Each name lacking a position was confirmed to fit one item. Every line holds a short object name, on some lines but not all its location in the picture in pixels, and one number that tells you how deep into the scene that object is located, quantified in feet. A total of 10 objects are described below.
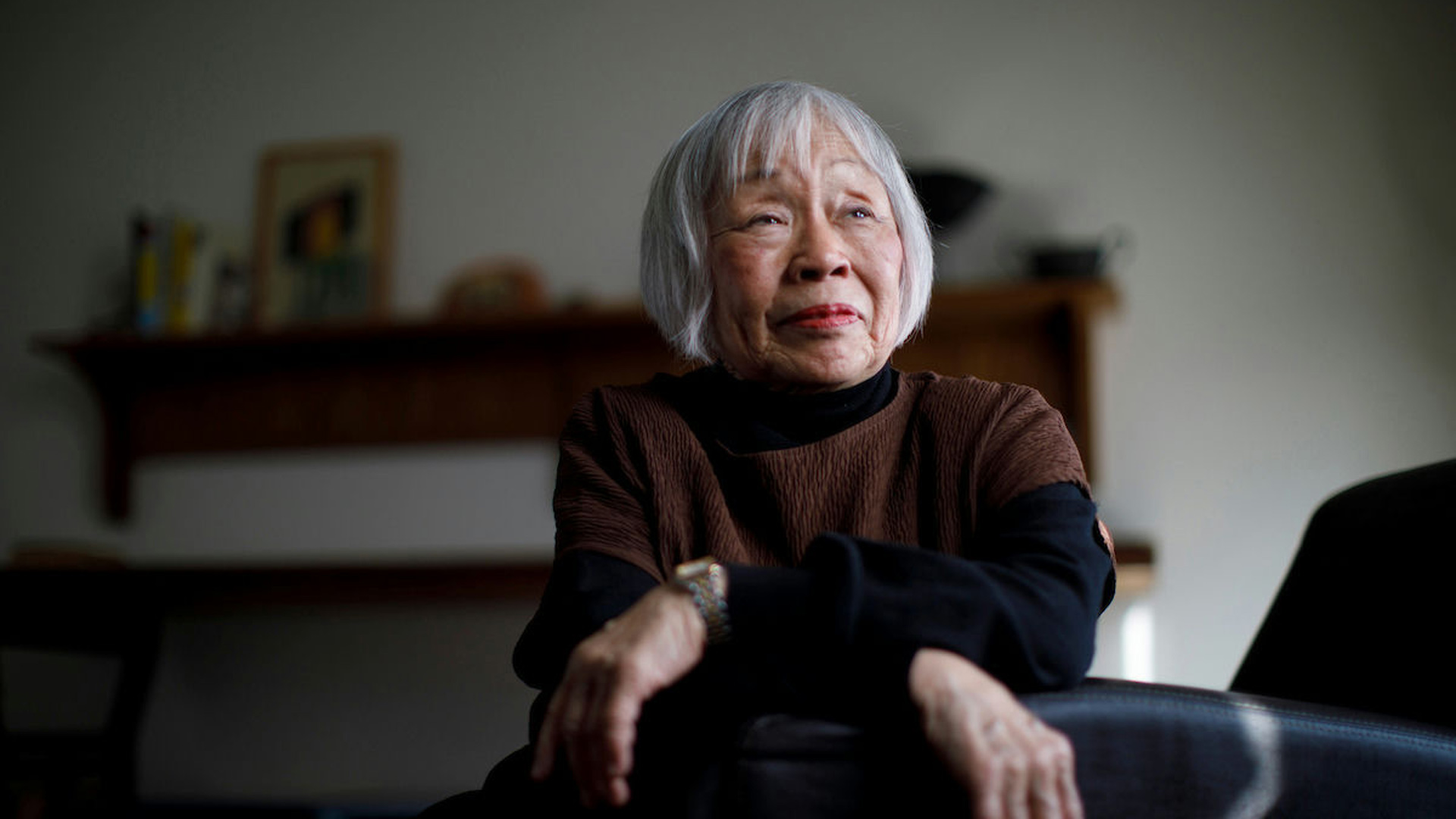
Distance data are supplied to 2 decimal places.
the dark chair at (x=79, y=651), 9.04
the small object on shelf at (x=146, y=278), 10.80
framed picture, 11.13
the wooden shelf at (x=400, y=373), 9.85
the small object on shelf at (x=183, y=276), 10.87
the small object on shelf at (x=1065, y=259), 9.12
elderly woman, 2.60
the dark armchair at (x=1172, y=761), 2.39
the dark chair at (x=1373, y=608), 3.28
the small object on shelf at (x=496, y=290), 10.65
